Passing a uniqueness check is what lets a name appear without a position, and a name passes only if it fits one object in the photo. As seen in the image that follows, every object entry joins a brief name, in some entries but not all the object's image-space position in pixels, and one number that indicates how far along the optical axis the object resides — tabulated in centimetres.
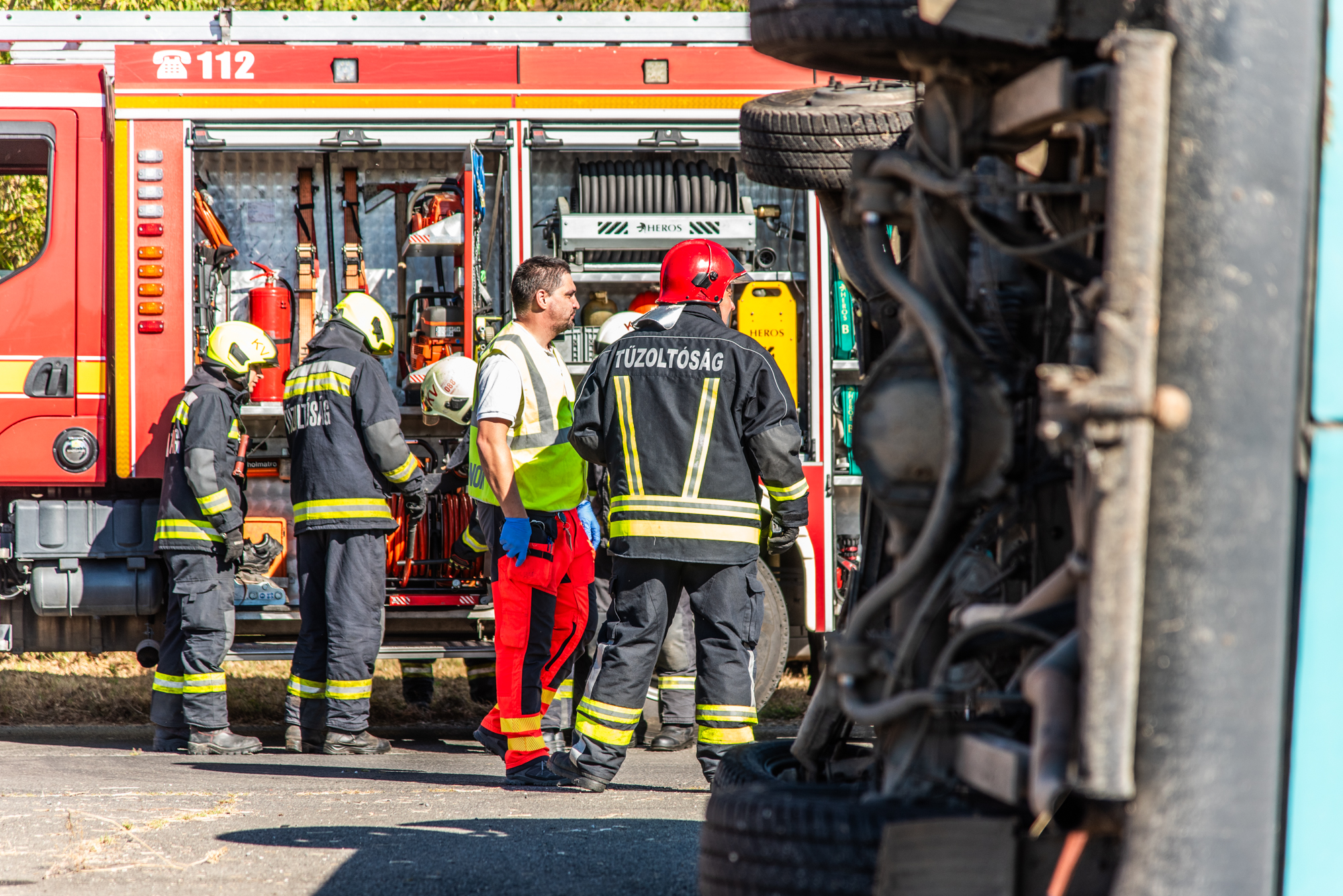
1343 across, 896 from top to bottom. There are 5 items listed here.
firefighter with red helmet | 937
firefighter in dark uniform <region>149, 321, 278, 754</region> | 1194
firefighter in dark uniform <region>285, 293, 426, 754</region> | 1180
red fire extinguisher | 1477
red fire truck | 1287
